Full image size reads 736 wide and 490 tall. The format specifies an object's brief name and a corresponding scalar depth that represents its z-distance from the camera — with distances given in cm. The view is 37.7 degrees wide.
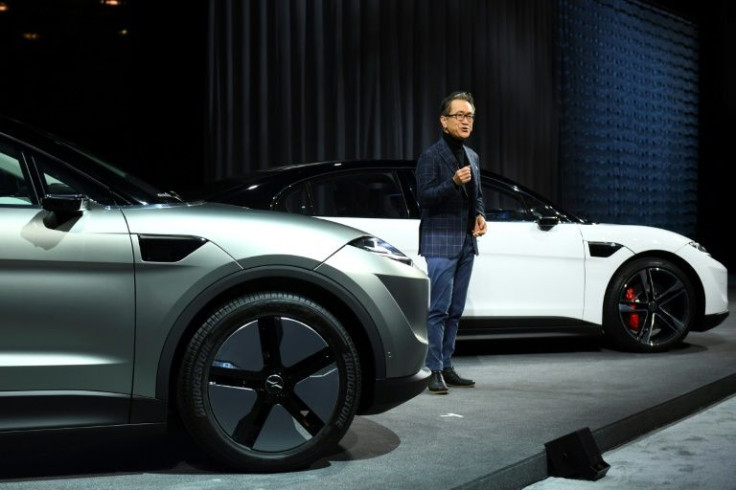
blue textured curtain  1551
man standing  615
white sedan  716
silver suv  396
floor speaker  469
